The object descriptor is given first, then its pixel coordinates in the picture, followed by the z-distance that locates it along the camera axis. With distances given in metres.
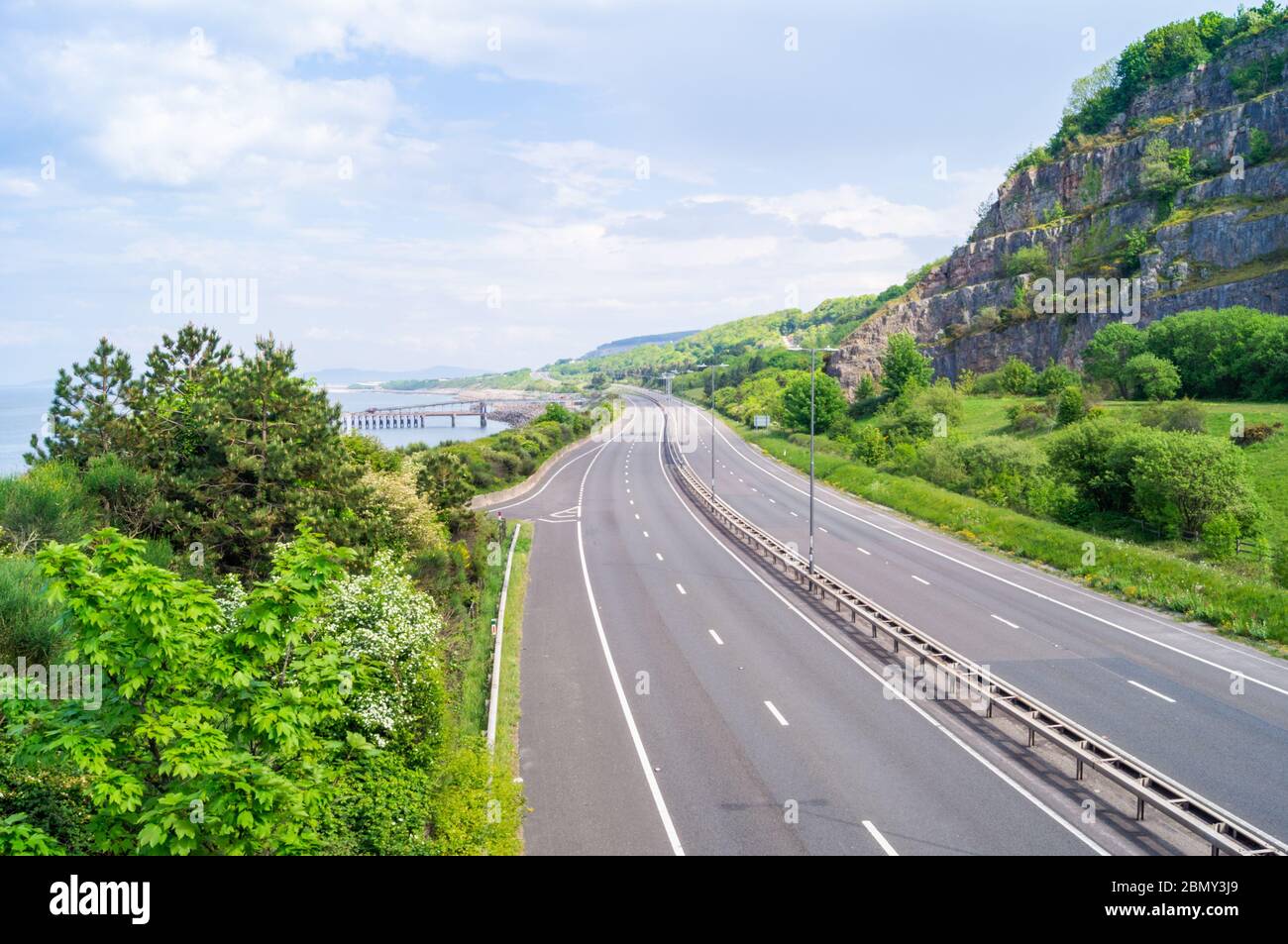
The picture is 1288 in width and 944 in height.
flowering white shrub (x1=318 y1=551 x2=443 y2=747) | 16.19
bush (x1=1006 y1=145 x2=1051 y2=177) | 119.00
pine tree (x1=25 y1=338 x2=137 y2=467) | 24.47
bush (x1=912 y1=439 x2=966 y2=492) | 55.25
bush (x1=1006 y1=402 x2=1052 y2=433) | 67.50
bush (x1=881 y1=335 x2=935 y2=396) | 87.50
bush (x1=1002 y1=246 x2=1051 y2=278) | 105.62
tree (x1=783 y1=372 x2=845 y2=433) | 87.56
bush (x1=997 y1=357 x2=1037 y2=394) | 86.38
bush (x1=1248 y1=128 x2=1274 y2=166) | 92.81
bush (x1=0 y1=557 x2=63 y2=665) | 14.02
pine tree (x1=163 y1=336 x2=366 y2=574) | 24.41
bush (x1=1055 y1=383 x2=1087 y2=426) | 62.38
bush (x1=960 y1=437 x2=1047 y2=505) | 50.97
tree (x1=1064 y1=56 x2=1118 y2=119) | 126.25
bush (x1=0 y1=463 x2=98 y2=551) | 19.61
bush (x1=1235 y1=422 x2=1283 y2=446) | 52.03
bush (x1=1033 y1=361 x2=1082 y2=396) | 78.50
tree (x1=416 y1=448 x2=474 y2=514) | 38.09
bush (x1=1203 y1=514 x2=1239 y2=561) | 35.44
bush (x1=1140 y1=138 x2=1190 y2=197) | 98.50
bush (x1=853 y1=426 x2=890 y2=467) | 67.31
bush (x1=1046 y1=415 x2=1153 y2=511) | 44.06
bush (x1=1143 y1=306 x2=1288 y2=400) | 62.69
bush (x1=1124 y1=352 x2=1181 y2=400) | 65.44
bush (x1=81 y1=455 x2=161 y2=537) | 22.95
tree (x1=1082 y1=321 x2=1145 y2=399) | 72.00
